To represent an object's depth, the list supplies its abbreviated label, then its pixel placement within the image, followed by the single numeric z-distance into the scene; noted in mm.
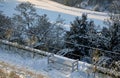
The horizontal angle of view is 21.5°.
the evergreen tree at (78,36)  14797
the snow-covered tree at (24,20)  15891
